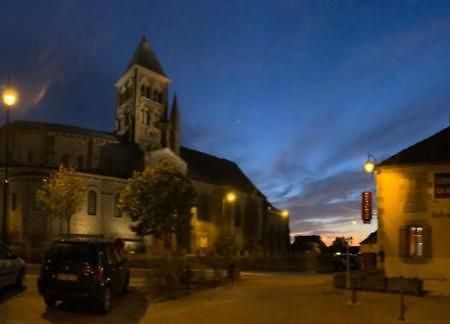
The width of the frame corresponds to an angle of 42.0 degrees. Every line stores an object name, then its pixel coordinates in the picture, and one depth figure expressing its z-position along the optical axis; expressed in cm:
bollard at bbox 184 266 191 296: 1910
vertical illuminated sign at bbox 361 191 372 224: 2159
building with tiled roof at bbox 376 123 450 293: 2184
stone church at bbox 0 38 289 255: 5622
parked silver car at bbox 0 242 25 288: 1611
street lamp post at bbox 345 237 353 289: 2111
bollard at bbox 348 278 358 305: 1718
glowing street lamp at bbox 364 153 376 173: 2159
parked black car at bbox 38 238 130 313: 1423
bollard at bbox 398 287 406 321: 1476
